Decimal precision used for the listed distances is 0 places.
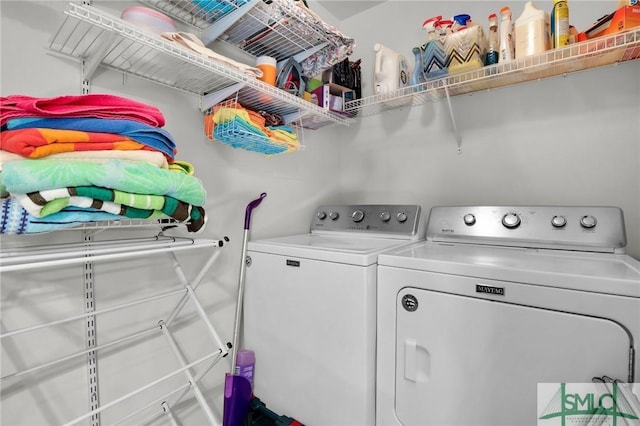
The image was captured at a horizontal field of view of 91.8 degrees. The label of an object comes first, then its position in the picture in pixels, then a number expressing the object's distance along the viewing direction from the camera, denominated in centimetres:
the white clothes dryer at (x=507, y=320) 88
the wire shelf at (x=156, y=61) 95
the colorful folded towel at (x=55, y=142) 72
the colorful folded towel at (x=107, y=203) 70
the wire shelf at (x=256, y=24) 130
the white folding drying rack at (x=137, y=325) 80
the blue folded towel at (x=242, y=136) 133
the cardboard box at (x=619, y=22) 115
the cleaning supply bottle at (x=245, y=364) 157
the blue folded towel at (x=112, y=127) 76
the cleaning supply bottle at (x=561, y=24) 128
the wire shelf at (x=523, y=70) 121
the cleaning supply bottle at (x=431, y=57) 152
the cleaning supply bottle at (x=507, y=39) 140
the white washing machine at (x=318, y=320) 124
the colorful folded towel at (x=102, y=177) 67
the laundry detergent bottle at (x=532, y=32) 133
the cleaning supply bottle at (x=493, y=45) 146
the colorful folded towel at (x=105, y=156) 74
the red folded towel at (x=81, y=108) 75
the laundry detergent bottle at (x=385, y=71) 175
